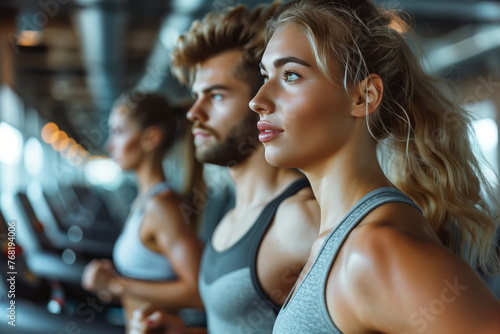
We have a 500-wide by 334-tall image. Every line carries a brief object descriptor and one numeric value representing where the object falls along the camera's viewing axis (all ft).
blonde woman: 1.99
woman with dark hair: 5.30
